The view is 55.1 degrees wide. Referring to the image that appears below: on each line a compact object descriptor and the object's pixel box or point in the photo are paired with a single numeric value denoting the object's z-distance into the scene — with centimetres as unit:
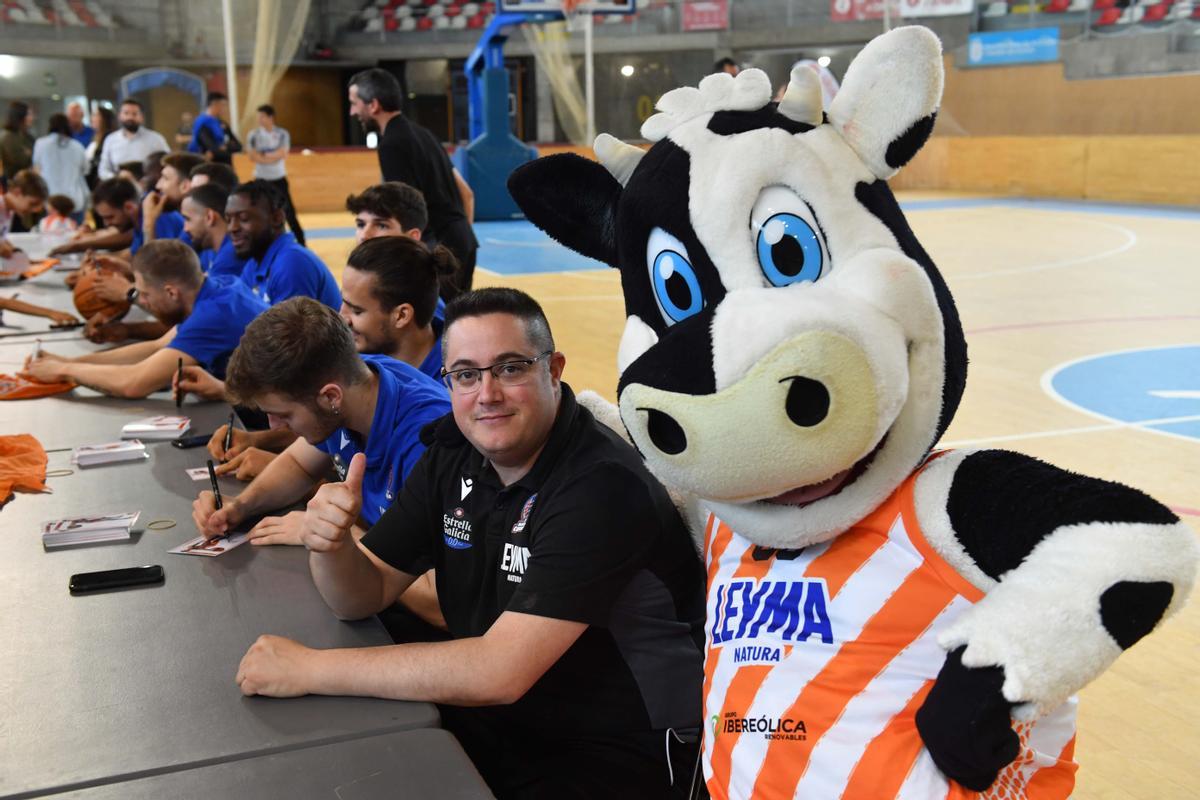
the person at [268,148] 1327
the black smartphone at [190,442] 346
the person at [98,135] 1445
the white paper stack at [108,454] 327
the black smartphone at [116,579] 233
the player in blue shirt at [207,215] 631
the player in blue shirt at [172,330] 413
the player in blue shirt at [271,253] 509
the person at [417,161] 641
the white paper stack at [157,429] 355
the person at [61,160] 1429
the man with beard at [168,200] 786
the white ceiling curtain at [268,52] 1784
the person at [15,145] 1460
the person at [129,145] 1251
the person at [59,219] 1108
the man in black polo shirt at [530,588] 192
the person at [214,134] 1352
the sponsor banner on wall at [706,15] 2245
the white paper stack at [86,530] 261
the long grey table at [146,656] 170
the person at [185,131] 1884
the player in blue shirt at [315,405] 271
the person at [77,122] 1717
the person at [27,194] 1145
